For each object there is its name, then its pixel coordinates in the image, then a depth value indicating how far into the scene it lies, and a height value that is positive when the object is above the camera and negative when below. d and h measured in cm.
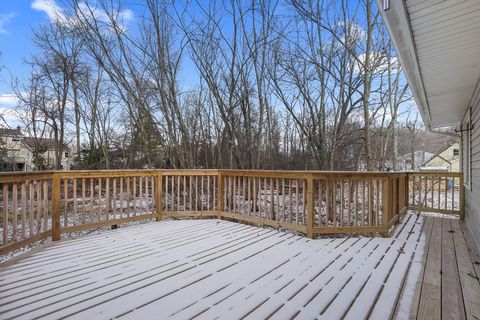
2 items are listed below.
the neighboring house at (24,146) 1287 +68
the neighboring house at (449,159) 2566 -35
